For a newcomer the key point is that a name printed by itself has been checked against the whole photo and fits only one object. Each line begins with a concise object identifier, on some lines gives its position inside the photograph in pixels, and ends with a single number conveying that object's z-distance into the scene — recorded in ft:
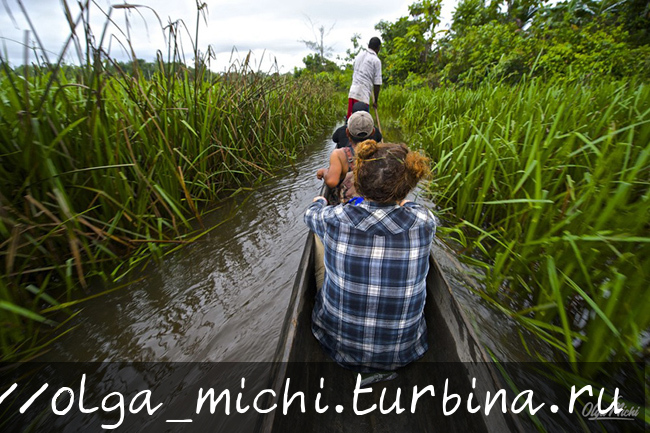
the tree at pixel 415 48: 32.99
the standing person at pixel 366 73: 14.47
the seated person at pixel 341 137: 9.33
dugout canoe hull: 2.97
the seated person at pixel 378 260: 3.37
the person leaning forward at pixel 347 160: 6.79
